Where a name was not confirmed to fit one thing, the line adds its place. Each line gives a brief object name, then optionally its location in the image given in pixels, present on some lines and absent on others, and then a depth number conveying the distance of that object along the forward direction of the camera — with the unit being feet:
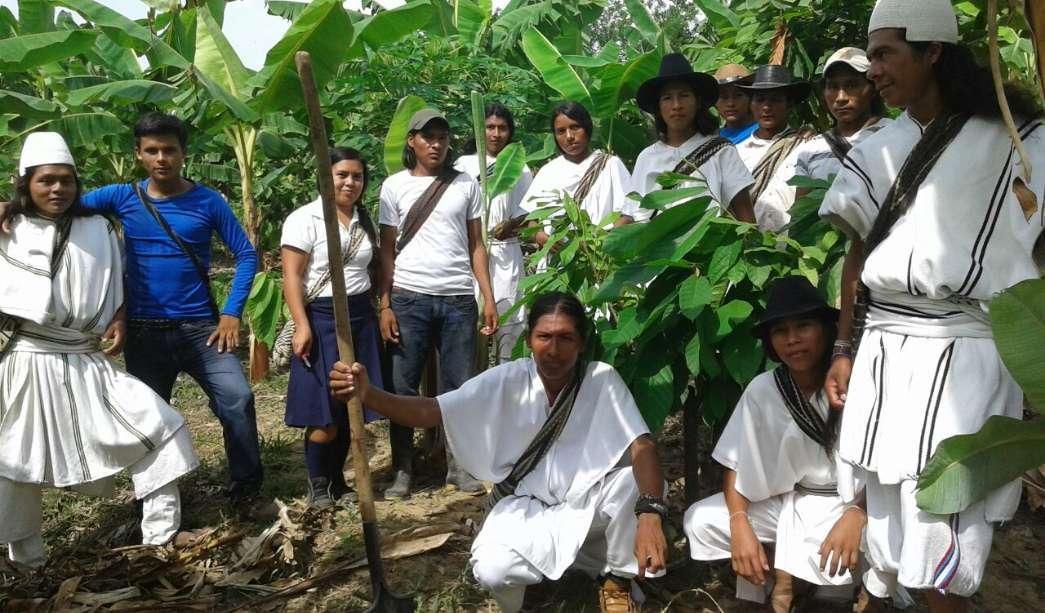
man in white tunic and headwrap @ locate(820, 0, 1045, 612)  7.37
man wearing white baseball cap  11.65
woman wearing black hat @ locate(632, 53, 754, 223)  11.68
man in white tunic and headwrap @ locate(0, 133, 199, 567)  11.26
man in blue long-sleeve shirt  12.46
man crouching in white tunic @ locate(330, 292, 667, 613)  9.66
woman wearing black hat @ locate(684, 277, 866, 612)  9.21
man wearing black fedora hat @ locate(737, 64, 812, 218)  12.80
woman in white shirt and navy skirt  13.23
